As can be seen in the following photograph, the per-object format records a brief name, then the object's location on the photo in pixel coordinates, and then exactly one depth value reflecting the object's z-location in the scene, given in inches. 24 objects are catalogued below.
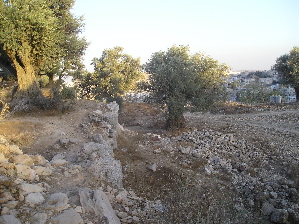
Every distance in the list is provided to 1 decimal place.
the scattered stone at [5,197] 214.2
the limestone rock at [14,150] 310.8
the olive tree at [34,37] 543.2
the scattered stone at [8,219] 189.3
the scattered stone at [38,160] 307.1
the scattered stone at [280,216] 309.4
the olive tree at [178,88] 650.2
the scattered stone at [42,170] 283.3
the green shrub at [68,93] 695.1
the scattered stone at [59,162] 319.3
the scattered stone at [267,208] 329.7
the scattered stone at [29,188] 236.4
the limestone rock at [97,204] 236.4
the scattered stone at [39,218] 202.8
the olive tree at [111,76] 1020.5
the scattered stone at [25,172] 262.2
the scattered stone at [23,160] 285.6
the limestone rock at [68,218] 210.0
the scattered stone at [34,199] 225.0
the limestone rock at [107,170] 324.5
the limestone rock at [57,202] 223.6
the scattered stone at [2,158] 270.4
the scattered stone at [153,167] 414.3
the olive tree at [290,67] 1157.7
